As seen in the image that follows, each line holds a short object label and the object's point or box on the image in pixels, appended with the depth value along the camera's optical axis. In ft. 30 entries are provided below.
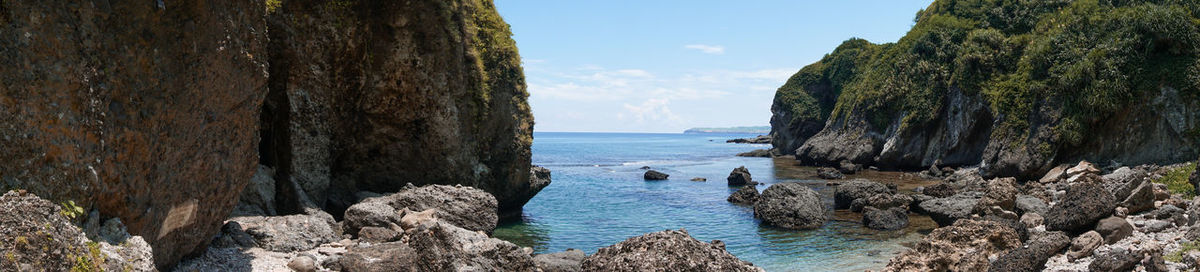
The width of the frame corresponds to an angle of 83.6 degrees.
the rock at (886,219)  70.03
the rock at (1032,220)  55.75
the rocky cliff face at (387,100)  52.65
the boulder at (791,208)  73.36
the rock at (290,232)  37.55
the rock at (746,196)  97.04
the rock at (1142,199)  52.34
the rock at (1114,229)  44.09
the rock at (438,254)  33.78
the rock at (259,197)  45.39
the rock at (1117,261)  36.42
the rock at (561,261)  44.12
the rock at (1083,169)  87.16
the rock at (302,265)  33.18
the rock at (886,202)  80.38
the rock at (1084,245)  42.09
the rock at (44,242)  17.60
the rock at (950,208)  68.85
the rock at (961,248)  43.29
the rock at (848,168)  150.00
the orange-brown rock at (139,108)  19.20
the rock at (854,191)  85.56
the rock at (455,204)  54.49
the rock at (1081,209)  46.65
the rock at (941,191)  88.14
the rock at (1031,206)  62.49
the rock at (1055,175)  92.63
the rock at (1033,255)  40.81
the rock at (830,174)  135.85
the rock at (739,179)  127.54
